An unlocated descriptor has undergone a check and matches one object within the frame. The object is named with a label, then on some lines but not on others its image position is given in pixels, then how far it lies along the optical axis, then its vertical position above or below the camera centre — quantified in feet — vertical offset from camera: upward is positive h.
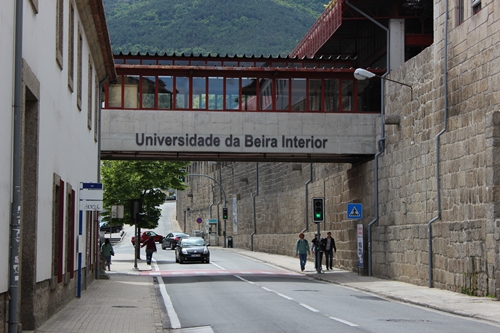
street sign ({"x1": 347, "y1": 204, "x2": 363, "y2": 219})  105.70 +1.59
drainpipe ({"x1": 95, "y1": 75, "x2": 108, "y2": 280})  96.84 +7.93
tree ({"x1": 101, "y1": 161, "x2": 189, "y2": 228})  162.09 +8.02
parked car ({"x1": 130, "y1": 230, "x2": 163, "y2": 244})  262.63 -4.21
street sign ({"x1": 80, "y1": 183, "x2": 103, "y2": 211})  68.44 +2.10
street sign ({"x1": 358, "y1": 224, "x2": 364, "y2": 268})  106.71 -2.74
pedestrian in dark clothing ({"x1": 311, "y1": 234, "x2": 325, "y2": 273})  113.09 -3.70
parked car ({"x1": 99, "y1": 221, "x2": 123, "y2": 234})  315.76 -1.42
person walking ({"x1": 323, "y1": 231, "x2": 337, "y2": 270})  117.60 -3.31
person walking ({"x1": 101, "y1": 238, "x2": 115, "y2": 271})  120.16 -3.57
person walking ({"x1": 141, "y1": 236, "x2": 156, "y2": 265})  135.74 -3.76
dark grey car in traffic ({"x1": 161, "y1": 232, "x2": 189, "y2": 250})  222.26 -4.13
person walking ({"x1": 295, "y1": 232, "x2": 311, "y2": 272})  119.14 -3.18
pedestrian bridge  108.99 +14.31
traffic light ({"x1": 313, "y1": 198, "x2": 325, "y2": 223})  111.45 +1.83
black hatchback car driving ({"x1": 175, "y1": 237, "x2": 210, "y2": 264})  145.69 -4.70
